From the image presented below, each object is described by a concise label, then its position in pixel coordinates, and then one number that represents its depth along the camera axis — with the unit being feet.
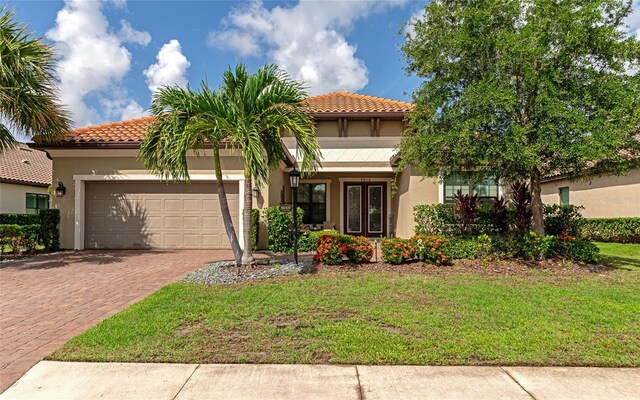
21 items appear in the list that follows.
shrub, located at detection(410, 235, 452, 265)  28.73
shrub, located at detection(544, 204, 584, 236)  37.27
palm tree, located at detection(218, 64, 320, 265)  23.80
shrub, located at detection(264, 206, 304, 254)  36.07
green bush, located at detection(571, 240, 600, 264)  28.91
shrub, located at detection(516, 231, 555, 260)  28.99
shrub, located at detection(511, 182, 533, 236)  31.35
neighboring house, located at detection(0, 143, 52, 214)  58.70
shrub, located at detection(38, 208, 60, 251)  37.76
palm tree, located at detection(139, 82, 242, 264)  23.47
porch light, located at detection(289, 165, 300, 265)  29.91
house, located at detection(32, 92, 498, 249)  39.24
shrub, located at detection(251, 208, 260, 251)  37.46
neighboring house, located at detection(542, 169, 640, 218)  46.78
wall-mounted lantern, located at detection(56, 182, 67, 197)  38.88
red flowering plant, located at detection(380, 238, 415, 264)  28.78
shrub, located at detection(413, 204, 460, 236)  35.58
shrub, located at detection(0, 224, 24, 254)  33.42
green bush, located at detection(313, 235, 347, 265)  28.43
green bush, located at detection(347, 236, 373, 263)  29.07
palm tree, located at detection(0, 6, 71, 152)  27.71
